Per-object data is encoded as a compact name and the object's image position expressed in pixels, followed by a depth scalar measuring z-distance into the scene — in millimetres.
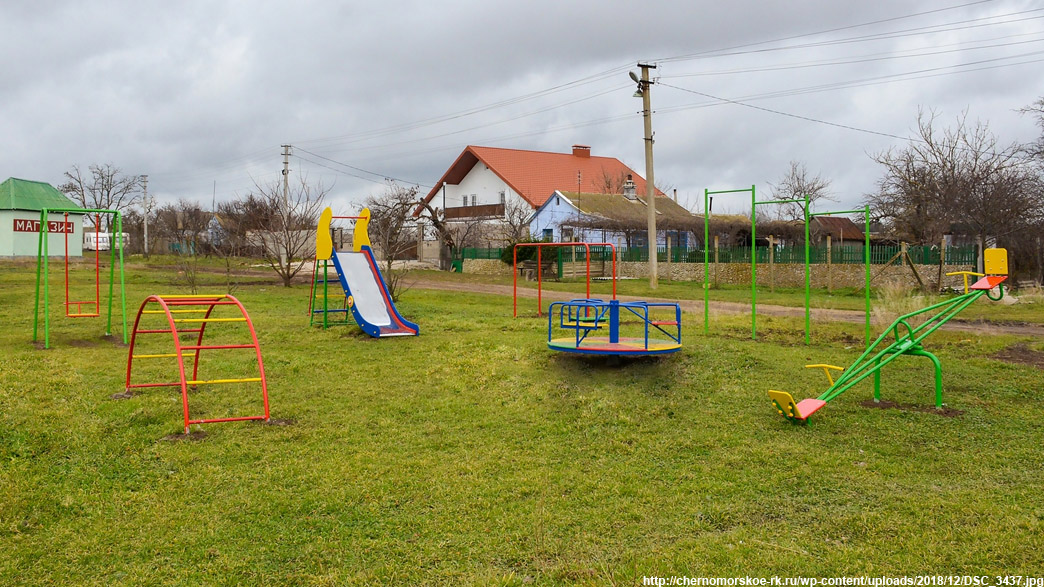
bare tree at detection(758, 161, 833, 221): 39312
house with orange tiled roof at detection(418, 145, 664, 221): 44781
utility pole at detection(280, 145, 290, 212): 38647
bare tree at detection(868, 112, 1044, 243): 23266
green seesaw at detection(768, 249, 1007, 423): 6625
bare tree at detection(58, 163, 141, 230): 53438
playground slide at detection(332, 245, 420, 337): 12203
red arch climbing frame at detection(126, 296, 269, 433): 6309
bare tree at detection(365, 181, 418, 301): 29478
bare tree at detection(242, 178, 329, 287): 22430
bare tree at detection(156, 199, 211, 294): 52447
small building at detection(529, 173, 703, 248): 34006
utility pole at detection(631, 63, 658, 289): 22350
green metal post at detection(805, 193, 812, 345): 10445
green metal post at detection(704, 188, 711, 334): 10570
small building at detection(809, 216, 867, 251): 40856
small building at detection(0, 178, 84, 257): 30141
